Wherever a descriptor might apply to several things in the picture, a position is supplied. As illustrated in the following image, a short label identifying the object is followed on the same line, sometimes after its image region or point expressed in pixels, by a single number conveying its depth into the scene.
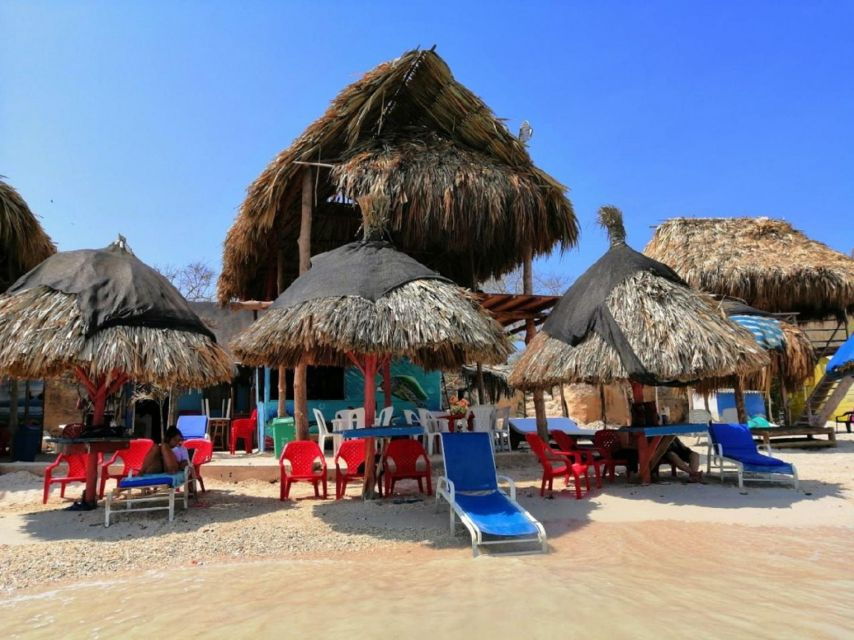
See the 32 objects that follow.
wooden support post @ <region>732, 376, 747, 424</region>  12.98
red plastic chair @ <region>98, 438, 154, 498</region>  8.02
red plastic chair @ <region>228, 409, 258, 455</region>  11.91
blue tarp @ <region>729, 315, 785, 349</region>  12.36
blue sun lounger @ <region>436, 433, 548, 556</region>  5.17
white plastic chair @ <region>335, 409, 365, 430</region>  9.42
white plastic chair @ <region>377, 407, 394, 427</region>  8.66
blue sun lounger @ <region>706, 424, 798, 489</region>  7.78
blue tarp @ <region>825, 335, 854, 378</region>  13.18
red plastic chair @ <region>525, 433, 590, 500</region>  7.12
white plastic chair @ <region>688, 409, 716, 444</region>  14.38
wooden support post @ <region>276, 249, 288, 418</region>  10.47
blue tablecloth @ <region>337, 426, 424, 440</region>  6.36
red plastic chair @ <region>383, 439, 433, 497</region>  7.15
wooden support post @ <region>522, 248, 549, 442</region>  10.59
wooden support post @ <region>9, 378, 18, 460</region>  10.97
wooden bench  13.12
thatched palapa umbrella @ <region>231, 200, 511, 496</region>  6.01
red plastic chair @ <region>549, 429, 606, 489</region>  7.78
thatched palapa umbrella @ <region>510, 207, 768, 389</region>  7.34
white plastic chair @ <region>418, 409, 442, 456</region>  9.85
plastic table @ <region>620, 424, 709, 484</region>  7.68
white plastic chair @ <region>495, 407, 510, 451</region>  11.22
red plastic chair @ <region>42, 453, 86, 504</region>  7.38
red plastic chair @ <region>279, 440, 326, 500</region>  7.17
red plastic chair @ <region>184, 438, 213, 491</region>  7.55
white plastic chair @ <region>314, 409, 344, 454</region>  8.89
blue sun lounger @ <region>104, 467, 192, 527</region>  6.27
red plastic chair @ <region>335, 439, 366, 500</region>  7.40
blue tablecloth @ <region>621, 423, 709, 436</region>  7.61
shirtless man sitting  6.72
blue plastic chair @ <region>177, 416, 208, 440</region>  10.73
